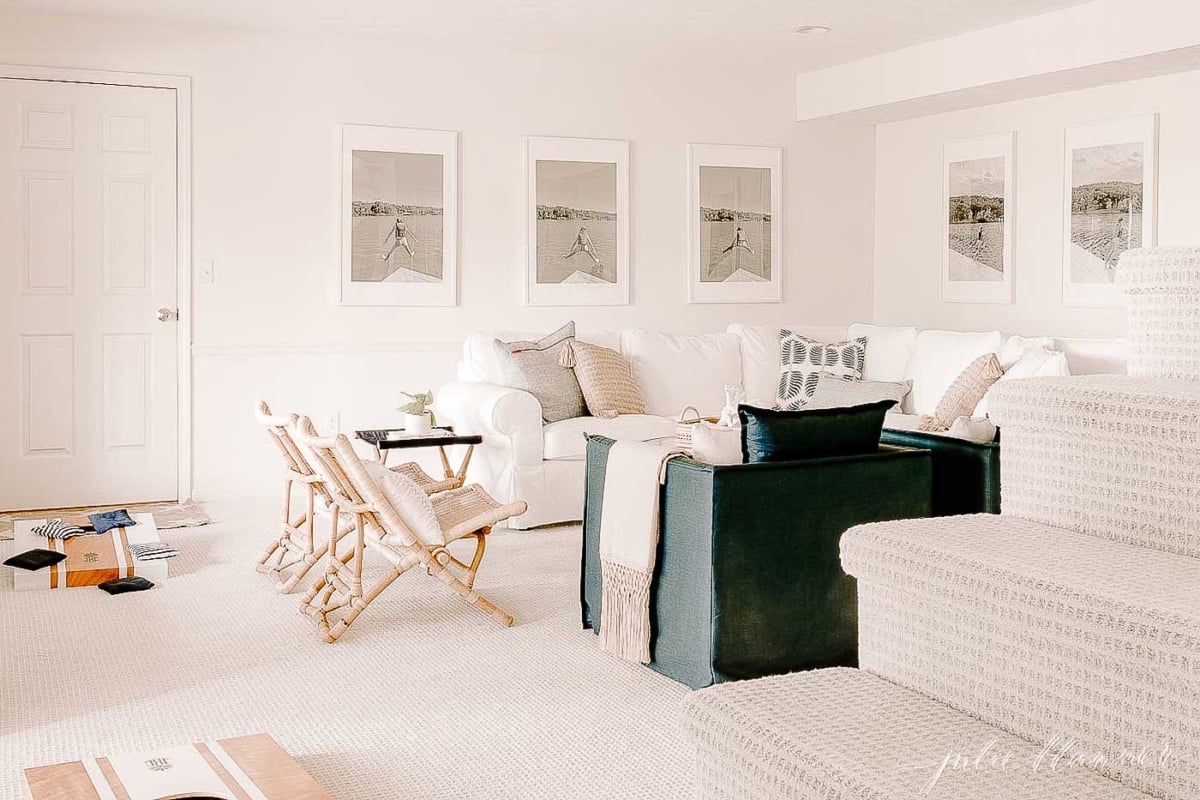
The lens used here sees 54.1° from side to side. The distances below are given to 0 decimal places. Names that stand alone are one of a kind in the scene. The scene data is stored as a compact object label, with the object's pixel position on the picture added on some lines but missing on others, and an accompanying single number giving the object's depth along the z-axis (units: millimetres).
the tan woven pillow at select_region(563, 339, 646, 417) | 6203
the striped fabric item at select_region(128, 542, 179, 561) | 4996
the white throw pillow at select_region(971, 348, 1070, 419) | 5785
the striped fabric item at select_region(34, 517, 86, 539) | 5312
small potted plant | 5457
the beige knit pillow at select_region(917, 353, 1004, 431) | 6035
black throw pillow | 3410
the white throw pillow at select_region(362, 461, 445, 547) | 3953
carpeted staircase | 1413
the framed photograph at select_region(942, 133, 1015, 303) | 7254
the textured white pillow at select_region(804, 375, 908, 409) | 6531
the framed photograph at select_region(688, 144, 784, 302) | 7746
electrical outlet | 6828
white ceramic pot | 5453
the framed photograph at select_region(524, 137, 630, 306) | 7277
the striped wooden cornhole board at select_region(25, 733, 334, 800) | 2512
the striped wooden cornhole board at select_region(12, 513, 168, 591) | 4746
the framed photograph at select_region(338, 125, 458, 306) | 6801
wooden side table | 5223
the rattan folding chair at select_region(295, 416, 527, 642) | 3891
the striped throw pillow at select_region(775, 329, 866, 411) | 6941
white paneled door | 6176
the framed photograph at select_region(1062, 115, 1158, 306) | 6363
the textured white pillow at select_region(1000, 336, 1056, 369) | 6066
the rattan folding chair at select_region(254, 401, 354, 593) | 4348
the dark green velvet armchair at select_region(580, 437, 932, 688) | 3344
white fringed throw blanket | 3568
